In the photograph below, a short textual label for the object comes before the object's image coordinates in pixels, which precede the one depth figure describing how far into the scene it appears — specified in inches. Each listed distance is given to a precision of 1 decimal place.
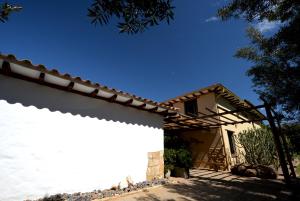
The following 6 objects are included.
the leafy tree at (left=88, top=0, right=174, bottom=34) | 50.4
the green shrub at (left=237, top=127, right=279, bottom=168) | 343.5
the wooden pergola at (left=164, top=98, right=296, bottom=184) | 165.8
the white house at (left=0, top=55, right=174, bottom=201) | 121.9
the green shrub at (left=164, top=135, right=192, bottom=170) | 265.6
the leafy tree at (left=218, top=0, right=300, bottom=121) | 124.2
